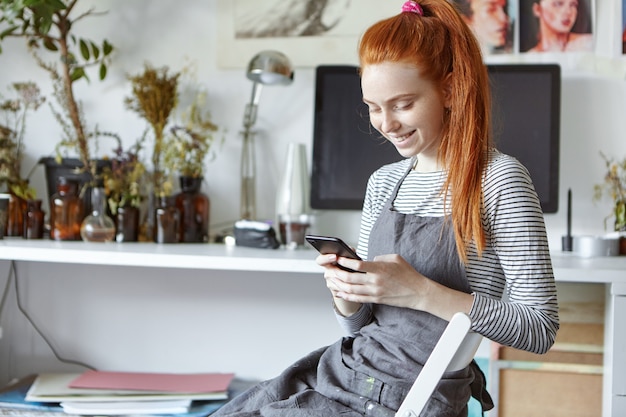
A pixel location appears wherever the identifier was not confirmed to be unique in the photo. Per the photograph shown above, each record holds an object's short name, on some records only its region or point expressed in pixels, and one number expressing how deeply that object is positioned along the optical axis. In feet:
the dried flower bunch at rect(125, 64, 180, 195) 7.28
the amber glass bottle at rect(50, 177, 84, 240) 7.11
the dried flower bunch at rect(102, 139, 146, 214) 7.14
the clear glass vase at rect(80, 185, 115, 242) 6.96
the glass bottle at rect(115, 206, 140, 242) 7.08
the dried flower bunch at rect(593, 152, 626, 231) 6.65
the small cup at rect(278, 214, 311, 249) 6.77
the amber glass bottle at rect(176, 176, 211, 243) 7.14
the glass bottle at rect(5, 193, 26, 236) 7.34
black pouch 6.56
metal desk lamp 6.86
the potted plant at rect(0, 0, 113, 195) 7.09
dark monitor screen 6.65
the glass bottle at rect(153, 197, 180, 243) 7.01
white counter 5.27
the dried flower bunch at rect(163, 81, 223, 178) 7.22
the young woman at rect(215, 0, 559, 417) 3.58
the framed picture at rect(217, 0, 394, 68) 7.31
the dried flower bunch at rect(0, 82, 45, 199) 7.50
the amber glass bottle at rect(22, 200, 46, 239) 7.21
